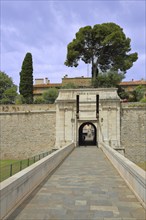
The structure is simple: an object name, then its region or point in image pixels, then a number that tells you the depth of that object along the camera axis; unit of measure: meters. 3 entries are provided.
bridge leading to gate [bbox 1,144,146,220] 4.89
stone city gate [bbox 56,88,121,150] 24.73
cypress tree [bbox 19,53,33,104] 38.19
